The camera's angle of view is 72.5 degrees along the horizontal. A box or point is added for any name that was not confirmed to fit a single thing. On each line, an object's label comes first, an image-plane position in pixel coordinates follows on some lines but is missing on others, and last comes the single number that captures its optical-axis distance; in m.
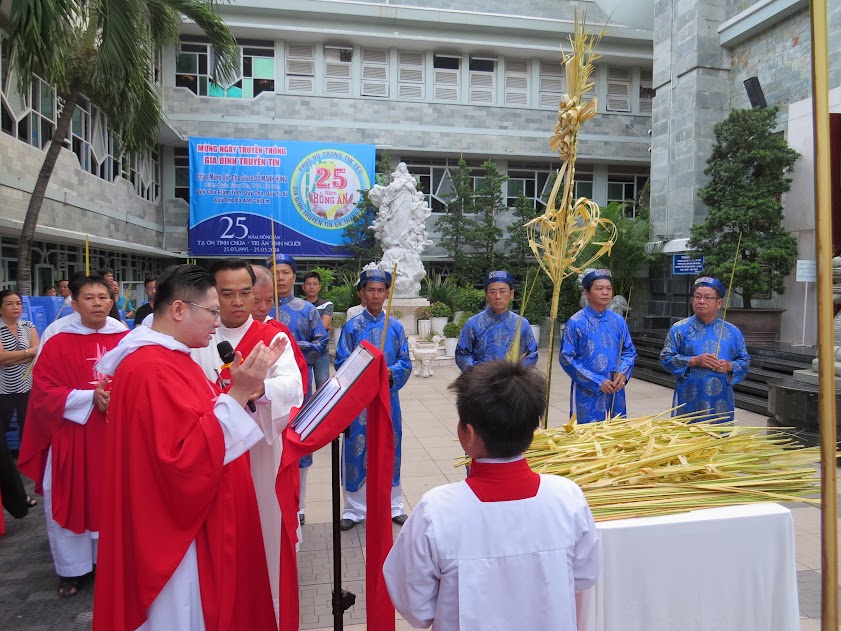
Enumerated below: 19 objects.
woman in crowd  4.29
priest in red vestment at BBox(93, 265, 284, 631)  1.72
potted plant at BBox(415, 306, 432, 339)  11.75
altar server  1.32
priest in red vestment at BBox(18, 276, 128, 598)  2.91
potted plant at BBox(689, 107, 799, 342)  10.01
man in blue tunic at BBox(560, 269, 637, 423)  4.05
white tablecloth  1.77
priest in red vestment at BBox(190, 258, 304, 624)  2.32
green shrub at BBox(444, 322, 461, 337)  11.72
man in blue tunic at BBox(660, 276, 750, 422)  3.97
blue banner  15.93
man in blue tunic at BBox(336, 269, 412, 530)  3.77
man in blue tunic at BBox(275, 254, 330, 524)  4.46
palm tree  5.11
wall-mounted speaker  11.79
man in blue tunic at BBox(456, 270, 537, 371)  4.04
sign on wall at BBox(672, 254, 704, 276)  11.82
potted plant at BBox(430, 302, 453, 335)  11.87
